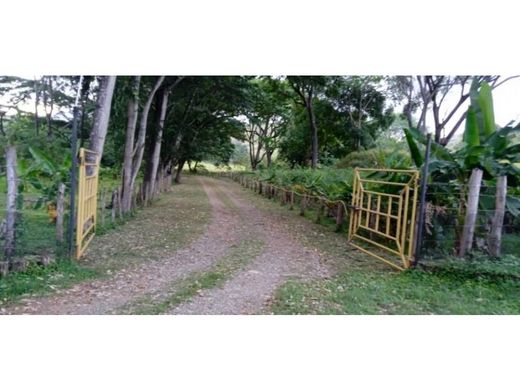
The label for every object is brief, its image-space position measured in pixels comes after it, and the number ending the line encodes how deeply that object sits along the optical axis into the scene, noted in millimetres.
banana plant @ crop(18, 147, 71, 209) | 6832
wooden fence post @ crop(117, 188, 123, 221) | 9222
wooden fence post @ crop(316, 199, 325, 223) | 10391
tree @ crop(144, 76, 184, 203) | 12740
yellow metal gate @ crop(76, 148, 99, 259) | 5520
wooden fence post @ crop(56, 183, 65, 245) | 5387
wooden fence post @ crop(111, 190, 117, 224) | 8586
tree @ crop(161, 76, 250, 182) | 13367
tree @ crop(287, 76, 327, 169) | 16797
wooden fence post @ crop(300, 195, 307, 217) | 11844
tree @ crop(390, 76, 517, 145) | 13870
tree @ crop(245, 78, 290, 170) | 16453
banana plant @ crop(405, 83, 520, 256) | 5705
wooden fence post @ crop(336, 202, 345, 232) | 9086
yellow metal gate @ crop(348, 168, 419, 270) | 5844
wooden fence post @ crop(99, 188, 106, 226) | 8039
